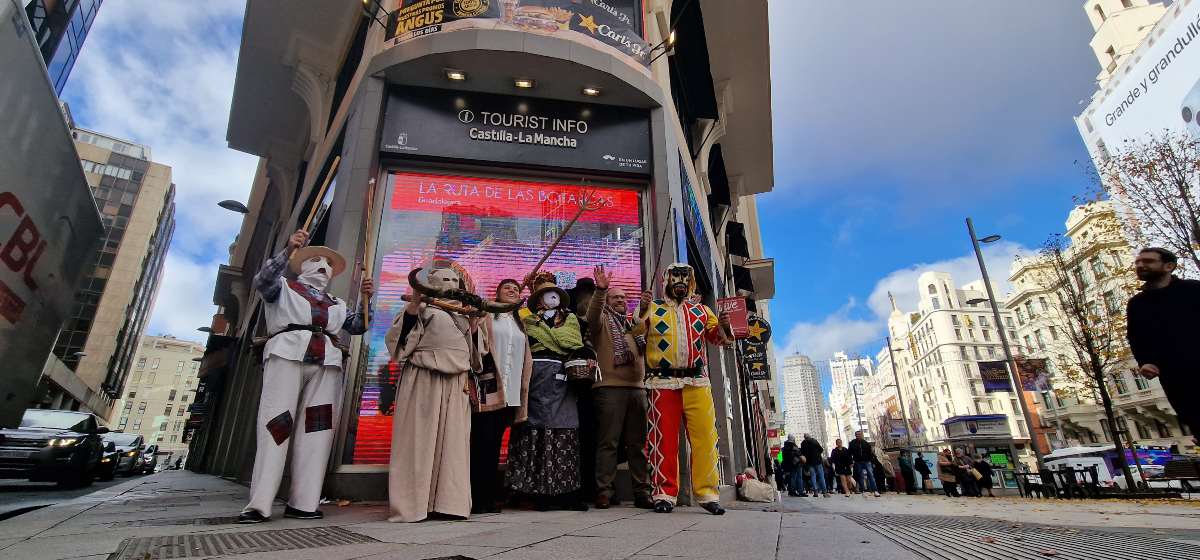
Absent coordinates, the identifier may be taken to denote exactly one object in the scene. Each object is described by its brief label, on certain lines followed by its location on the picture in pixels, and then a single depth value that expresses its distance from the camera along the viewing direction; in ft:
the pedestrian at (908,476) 58.08
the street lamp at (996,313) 56.65
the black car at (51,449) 22.92
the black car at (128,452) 49.39
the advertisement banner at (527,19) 22.82
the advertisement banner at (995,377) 59.80
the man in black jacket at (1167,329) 10.77
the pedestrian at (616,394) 14.62
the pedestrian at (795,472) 45.47
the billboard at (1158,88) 68.18
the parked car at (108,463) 35.45
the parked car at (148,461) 69.12
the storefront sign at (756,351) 40.09
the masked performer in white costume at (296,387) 10.63
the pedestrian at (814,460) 44.22
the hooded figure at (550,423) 13.46
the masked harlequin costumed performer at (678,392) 13.57
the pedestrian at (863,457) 46.78
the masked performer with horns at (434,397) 11.07
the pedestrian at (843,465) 47.39
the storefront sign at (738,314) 25.74
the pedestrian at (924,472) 56.75
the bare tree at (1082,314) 53.06
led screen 20.01
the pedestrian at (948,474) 46.44
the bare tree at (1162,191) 46.55
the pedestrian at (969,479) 46.83
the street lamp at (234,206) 55.21
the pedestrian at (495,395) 12.74
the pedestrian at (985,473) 48.37
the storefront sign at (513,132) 22.13
